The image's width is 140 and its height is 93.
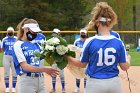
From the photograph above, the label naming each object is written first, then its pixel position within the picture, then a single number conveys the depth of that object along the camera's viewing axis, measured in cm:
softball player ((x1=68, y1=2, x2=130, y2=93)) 560
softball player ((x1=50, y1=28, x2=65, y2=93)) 1374
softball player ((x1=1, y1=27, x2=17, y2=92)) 1355
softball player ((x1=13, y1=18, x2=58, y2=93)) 685
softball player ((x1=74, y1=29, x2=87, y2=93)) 1376
